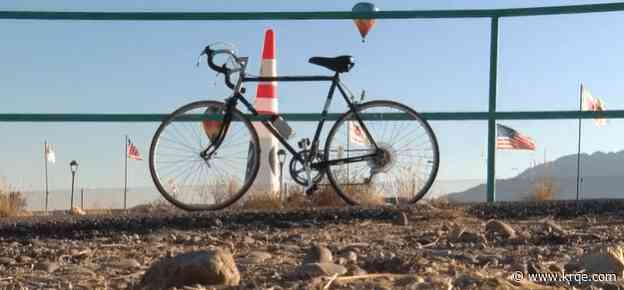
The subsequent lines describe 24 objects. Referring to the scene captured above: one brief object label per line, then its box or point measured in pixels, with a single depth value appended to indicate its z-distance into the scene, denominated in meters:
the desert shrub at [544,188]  10.58
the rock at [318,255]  2.95
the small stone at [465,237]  3.71
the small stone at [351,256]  3.02
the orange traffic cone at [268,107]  7.14
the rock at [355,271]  2.60
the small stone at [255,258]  3.09
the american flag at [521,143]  17.55
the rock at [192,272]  2.49
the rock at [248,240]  3.93
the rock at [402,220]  4.75
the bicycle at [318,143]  5.74
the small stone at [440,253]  3.10
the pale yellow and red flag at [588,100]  17.53
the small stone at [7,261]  3.38
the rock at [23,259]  3.42
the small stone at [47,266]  3.12
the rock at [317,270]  2.53
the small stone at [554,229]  3.94
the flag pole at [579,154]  18.10
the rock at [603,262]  2.67
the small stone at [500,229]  3.87
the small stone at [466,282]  2.34
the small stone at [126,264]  3.10
